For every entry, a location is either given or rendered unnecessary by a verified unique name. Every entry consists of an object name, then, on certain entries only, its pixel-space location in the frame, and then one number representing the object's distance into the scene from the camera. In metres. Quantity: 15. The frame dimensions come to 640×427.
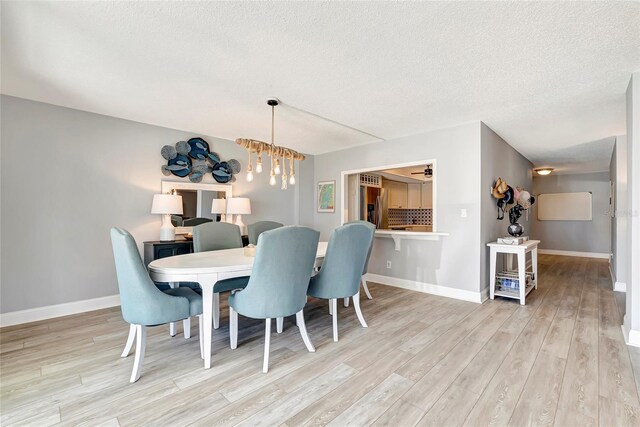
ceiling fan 5.93
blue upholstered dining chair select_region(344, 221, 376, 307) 3.01
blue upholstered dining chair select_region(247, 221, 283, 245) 3.78
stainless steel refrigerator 5.73
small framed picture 5.32
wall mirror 3.95
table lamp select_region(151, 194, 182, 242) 3.59
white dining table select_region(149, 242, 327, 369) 2.06
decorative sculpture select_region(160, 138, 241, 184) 3.90
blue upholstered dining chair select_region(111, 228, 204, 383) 1.88
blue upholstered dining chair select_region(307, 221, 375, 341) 2.53
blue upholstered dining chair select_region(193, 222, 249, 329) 2.83
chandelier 2.76
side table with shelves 3.53
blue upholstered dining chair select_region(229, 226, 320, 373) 2.00
